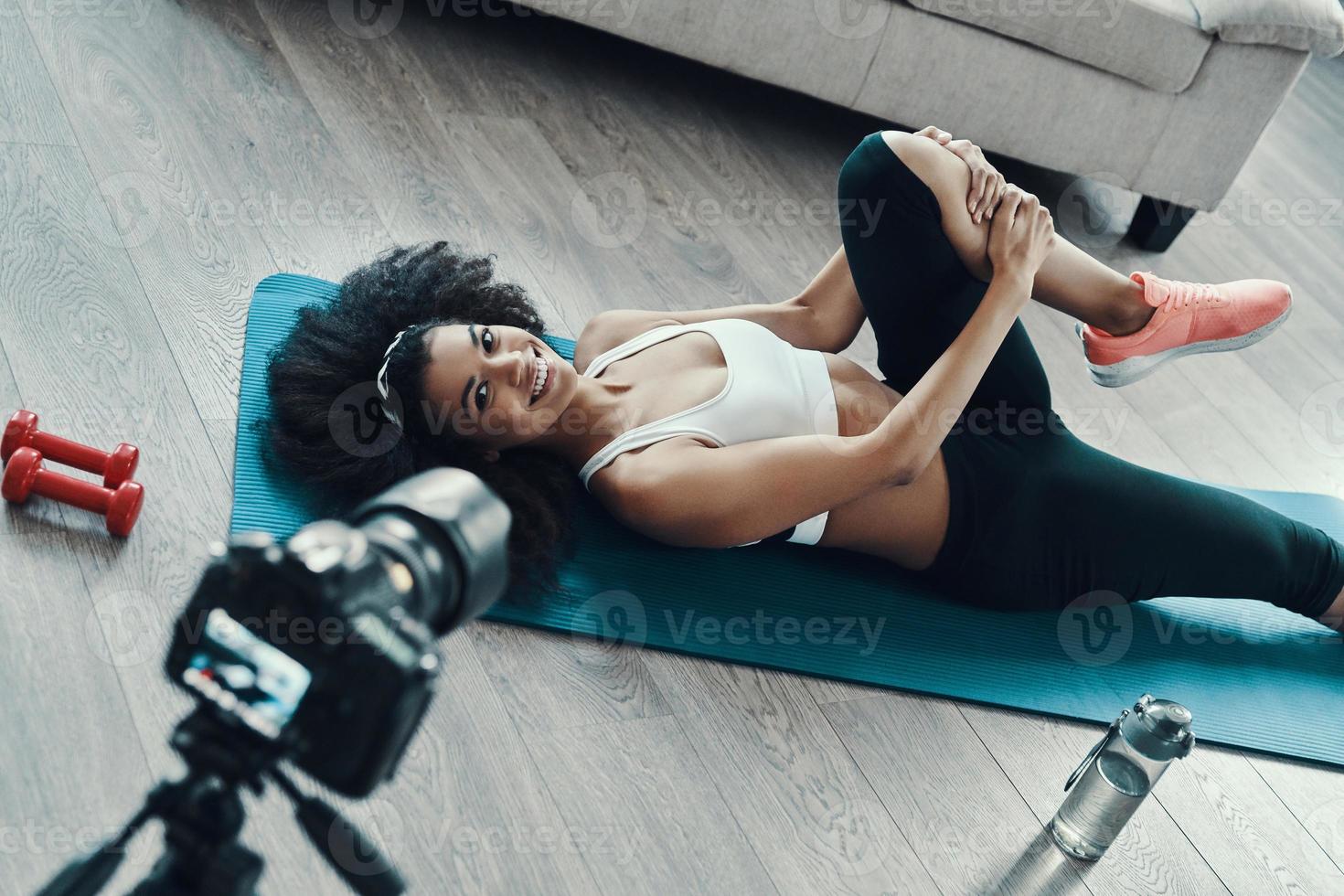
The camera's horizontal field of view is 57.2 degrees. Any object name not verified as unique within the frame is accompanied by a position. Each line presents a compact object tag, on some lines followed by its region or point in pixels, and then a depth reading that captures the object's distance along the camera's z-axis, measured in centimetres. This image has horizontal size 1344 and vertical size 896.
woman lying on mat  152
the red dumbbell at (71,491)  148
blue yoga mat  161
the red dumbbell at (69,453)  152
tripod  69
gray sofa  254
